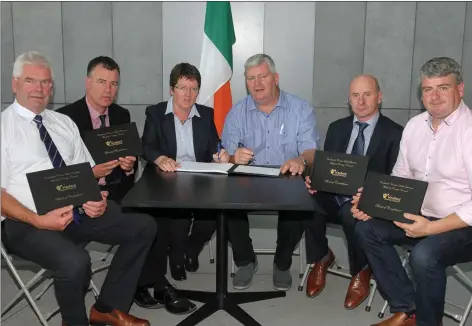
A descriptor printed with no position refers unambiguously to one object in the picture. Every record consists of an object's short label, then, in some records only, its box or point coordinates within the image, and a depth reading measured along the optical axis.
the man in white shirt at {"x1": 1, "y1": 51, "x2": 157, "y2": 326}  2.53
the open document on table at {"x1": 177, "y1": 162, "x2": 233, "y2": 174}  2.97
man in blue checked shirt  3.48
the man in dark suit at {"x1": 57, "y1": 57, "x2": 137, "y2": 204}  3.35
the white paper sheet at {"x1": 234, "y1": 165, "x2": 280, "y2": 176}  2.94
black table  2.28
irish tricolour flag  4.50
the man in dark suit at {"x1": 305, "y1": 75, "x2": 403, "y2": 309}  3.24
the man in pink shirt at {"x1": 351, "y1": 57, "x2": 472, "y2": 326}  2.55
